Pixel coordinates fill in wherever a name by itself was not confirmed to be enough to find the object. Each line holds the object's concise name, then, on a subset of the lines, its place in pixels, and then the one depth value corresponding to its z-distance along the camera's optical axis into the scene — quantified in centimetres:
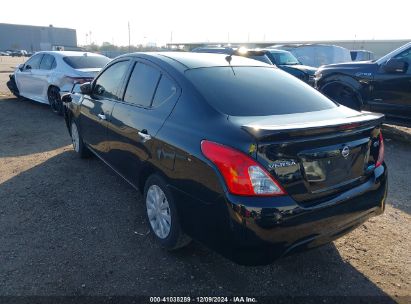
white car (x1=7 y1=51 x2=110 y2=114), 822
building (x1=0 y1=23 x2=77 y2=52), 10338
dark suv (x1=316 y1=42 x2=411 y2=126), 625
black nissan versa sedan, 227
